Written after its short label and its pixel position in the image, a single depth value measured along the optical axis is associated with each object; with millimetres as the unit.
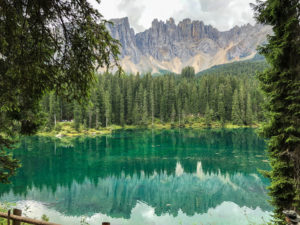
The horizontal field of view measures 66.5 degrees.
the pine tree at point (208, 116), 84312
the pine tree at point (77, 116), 63750
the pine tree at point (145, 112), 83938
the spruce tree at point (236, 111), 82188
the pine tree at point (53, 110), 66188
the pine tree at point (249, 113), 80938
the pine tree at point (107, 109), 73562
